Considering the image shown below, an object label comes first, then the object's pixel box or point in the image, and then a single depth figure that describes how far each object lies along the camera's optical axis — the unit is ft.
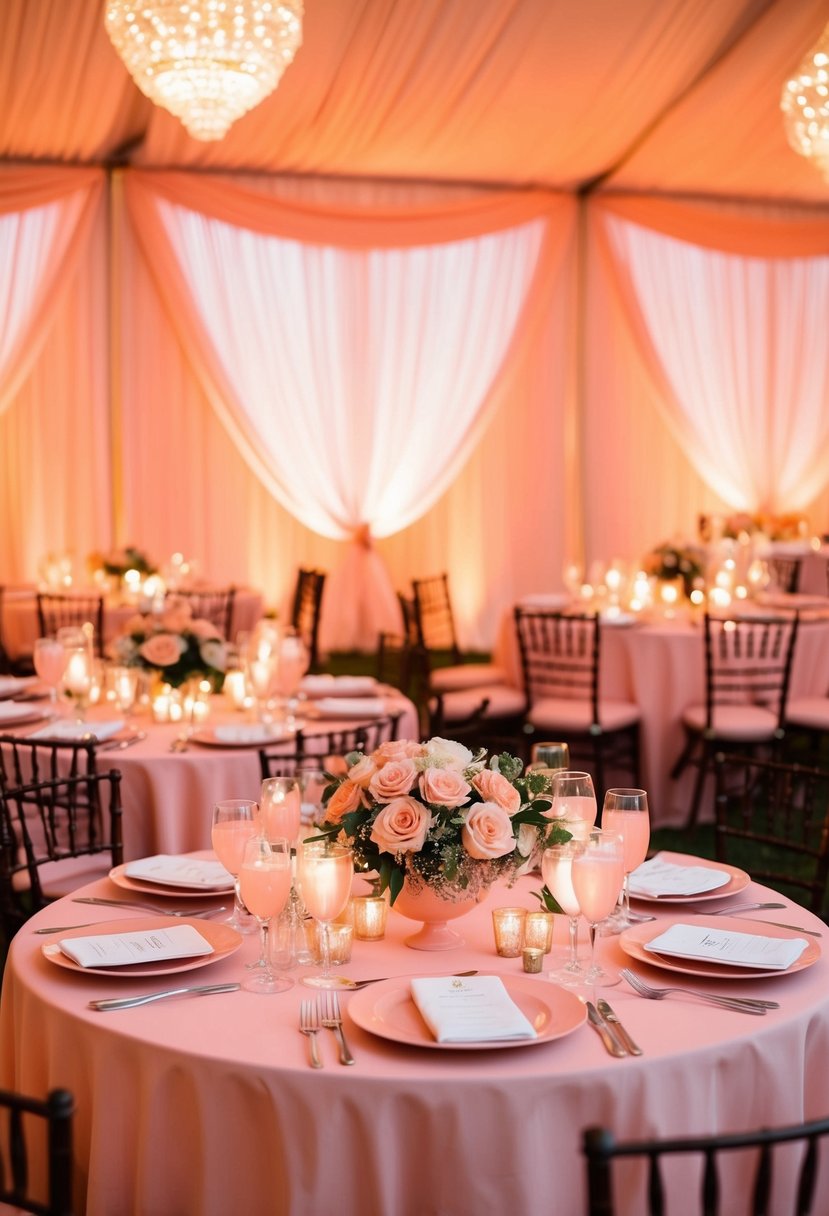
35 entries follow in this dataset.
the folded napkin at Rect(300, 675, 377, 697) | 15.49
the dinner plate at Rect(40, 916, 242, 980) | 6.72
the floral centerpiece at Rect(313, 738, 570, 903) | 6.89
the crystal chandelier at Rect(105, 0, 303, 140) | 15.51
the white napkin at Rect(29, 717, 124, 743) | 12.89
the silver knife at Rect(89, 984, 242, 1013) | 6.36
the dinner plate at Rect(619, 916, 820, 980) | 6.69
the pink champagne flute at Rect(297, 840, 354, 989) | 6.48
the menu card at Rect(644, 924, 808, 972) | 6.77
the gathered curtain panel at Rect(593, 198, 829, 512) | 34.60
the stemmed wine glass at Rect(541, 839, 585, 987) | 6.64
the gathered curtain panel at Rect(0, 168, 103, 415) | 29.76
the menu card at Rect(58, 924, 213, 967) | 6.81
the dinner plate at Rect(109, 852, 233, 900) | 8.07
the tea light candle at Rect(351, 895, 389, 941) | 7.46
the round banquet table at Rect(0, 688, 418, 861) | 12.56
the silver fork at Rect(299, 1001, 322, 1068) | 6.02
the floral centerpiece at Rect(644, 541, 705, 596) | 21.72
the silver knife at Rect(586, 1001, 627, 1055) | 5.89
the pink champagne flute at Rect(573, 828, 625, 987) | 6.37
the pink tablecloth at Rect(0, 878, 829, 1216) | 5.65
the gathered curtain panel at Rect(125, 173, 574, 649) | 31.63
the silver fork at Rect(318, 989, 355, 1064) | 6.10
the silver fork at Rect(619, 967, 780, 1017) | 6.37
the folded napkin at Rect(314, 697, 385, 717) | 14.25
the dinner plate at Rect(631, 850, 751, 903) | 7.95
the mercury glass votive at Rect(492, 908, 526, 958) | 7.25
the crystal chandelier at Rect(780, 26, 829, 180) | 19.31
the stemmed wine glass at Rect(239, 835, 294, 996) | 6.50
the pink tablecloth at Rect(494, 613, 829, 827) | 19.70
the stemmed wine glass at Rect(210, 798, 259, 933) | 6.97
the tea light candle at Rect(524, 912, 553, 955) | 7.26
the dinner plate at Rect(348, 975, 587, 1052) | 5.85
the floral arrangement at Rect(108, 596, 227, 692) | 13.93
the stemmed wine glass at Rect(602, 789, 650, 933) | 7.11
